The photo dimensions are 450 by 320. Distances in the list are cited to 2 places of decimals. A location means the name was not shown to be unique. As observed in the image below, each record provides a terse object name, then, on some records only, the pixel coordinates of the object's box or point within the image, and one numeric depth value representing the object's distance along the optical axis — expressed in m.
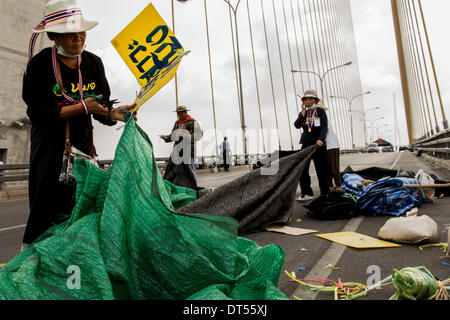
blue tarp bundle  4.06
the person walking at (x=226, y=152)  18.62
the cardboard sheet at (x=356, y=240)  2.64
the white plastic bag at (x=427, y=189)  4.69
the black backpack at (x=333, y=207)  4.04
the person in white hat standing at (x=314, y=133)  5.15
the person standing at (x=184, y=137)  5.75
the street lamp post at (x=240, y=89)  19.55
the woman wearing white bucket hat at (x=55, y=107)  1.77
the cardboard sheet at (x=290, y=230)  3.34
